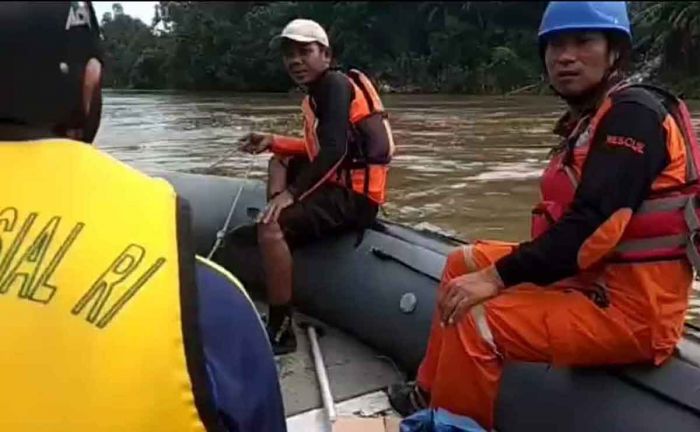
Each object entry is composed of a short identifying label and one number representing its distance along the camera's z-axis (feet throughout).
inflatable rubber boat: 7.54
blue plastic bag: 7.67
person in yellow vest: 3.16
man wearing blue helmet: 7.06
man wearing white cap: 12.19
